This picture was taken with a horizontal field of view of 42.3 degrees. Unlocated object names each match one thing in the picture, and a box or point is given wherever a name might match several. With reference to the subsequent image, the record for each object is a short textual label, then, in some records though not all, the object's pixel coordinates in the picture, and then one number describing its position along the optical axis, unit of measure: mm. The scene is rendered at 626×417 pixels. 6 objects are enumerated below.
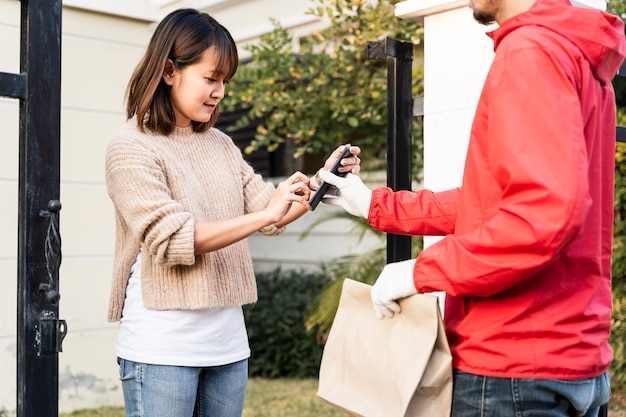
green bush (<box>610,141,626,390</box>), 4270
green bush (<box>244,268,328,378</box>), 6352
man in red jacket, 1355
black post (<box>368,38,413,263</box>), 2559
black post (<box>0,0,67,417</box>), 1885
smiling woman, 2012
